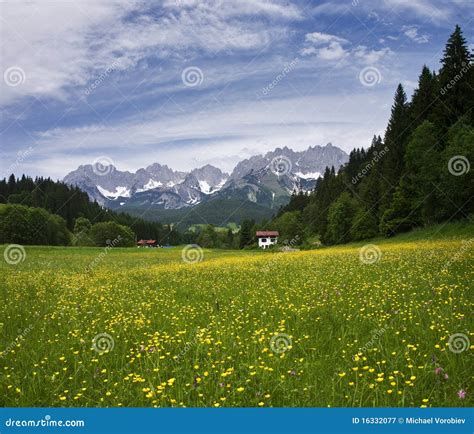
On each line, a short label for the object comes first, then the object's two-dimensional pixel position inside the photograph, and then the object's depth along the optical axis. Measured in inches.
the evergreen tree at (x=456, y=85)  2249.0
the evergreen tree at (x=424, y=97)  2582.9
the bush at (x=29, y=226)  4458.7
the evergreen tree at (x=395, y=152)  2768.2
